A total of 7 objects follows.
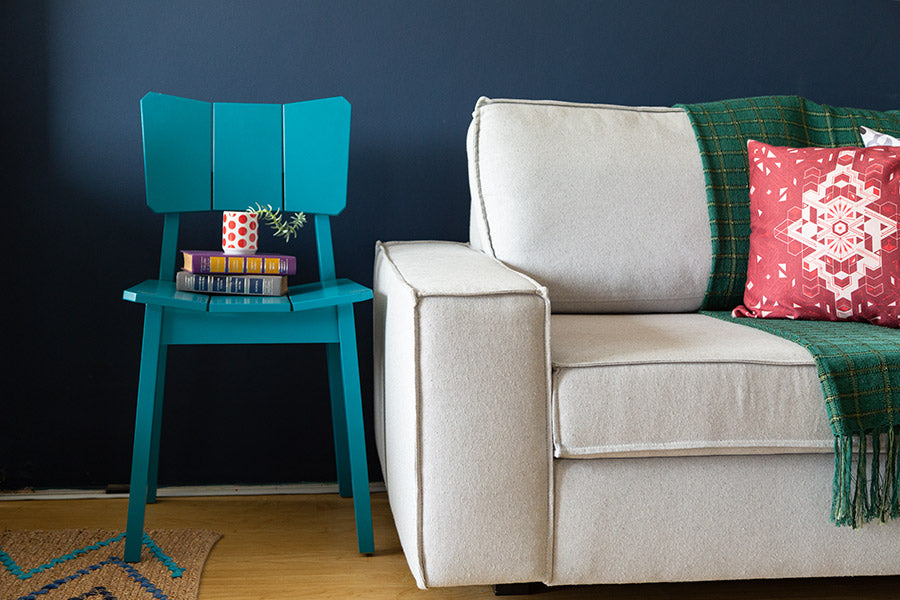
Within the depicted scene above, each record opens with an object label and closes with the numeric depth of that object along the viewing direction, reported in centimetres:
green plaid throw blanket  116
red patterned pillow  142
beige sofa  112
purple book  148
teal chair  142
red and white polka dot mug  155
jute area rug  133
